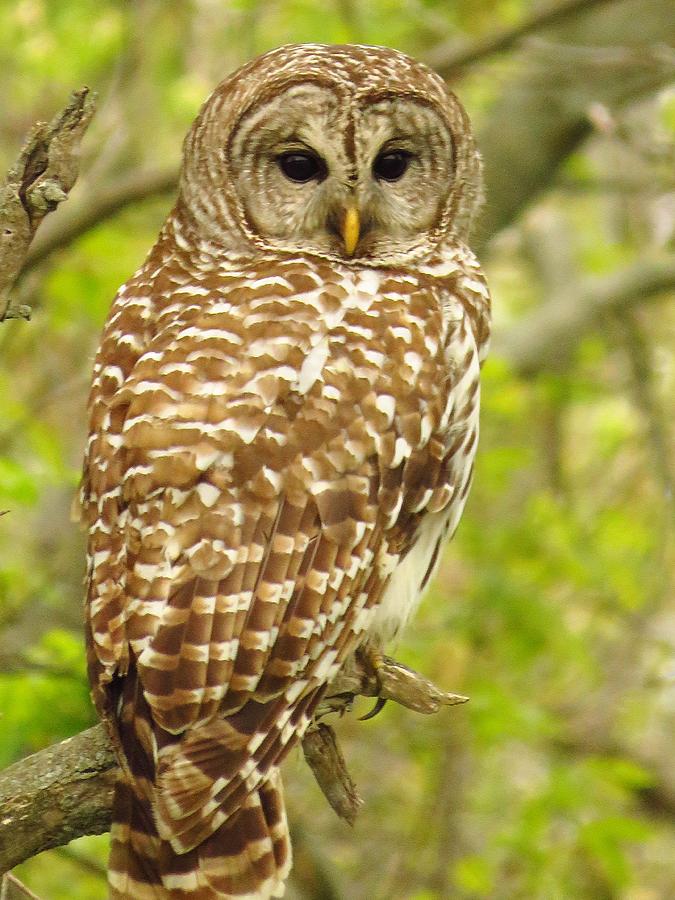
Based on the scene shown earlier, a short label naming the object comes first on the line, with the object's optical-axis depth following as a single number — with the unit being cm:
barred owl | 577
